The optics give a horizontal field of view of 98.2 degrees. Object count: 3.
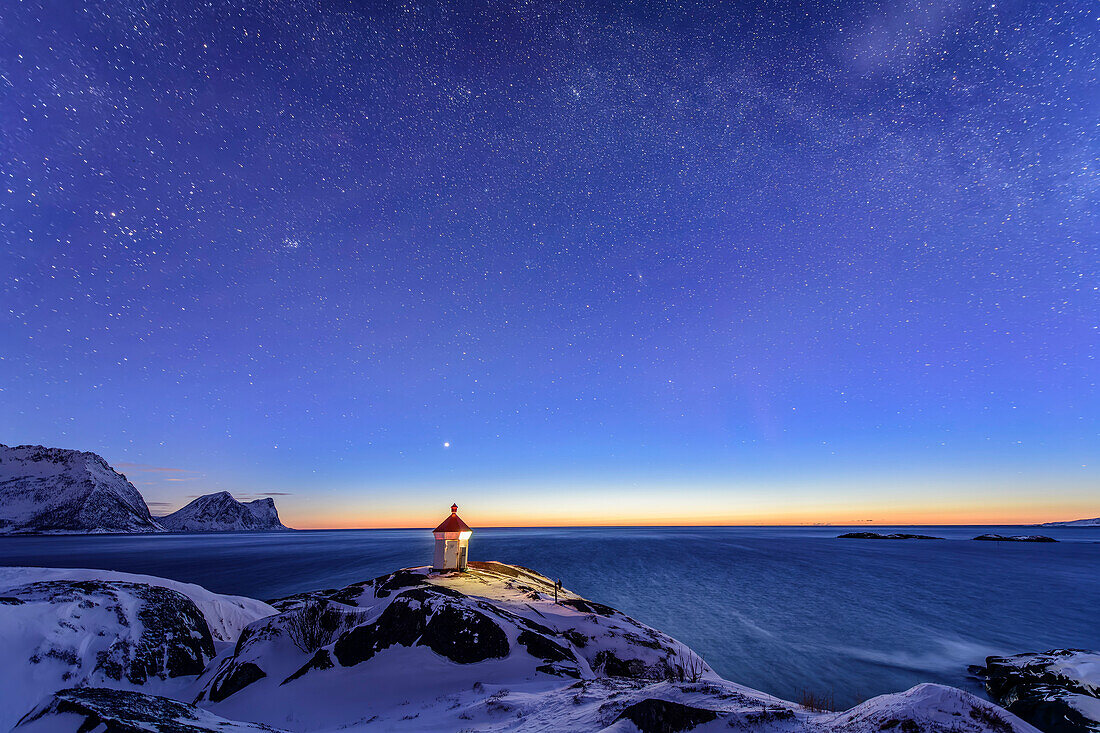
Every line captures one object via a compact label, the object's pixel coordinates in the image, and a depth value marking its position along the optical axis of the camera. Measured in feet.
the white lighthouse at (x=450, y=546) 88.53
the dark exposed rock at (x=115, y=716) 19.19
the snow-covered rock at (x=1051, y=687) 51.70
